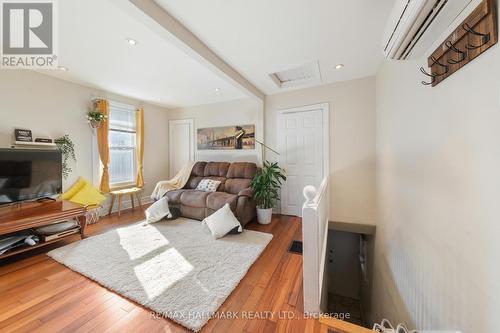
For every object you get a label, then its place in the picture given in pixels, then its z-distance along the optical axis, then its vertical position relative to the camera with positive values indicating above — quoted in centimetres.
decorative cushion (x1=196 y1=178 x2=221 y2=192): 380 -40
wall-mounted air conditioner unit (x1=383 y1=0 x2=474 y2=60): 103 +86
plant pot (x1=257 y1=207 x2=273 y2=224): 333 -86
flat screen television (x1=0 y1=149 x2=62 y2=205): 236 -12
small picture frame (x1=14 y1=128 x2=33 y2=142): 266 +44
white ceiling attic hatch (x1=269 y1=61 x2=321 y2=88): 283 +148
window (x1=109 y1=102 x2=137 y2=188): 396 +45
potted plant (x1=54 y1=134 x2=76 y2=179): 311 +26
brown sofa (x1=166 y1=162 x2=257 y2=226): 314 -51
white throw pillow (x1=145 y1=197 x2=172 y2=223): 326 -80
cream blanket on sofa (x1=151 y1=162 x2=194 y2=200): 387 -39
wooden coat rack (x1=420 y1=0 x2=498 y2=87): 85 +65
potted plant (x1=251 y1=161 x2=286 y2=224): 332 -44
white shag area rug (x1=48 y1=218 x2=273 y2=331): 157 -107
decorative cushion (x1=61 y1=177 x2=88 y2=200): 319 -40
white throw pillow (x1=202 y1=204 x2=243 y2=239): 270 -83
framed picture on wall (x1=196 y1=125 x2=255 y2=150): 417 +65
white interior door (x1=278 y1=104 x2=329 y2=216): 350 +30
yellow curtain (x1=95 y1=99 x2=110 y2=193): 361 +43
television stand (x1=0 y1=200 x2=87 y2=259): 207 -59
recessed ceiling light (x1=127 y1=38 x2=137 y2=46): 204 +135
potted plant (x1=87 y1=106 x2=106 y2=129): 347 +88
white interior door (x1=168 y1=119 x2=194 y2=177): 495 +60
